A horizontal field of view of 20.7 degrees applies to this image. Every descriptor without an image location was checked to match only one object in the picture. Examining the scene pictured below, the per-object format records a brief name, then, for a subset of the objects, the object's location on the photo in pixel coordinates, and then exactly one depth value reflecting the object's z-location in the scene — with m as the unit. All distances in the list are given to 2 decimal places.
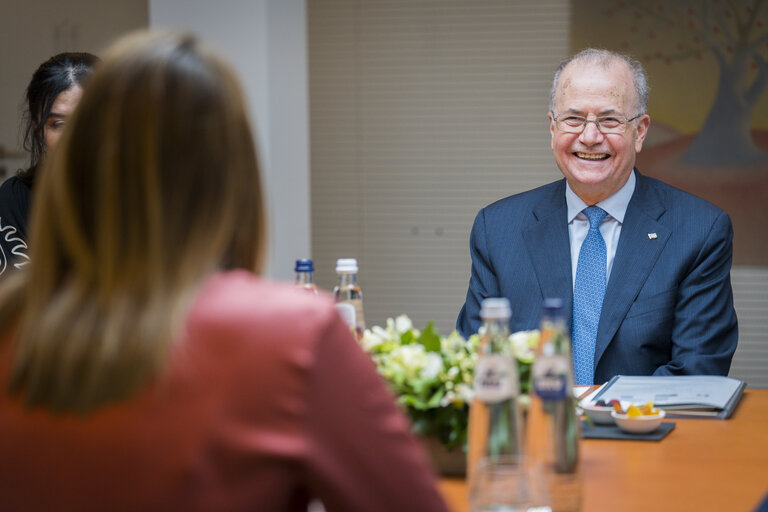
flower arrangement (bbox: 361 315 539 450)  2.52
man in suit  3.08
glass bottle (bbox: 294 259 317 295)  2.74
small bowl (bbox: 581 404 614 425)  2.70
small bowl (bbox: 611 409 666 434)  2.66
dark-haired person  3.10
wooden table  2.47
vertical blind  4.39
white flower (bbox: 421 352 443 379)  2.53
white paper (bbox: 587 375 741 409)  2.77
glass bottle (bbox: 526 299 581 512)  2.31
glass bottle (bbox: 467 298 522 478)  2.24
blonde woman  1.63
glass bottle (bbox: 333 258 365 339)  2.71
